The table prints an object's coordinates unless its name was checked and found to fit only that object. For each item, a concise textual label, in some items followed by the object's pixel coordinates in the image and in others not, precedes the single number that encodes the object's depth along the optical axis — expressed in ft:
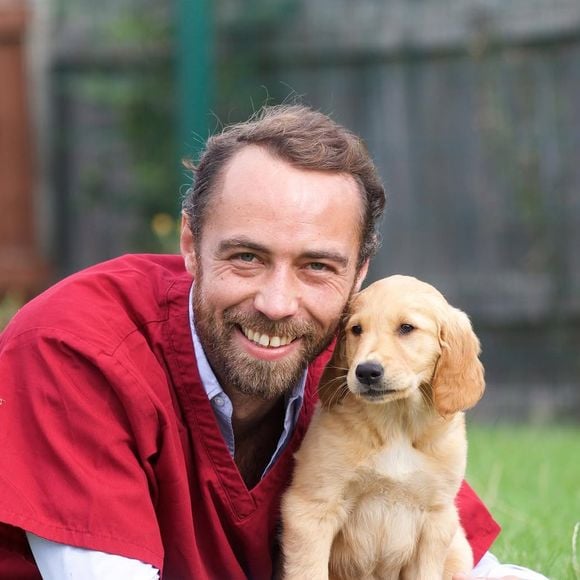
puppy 21.45
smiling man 18.85
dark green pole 49.43
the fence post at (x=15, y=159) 58.88
